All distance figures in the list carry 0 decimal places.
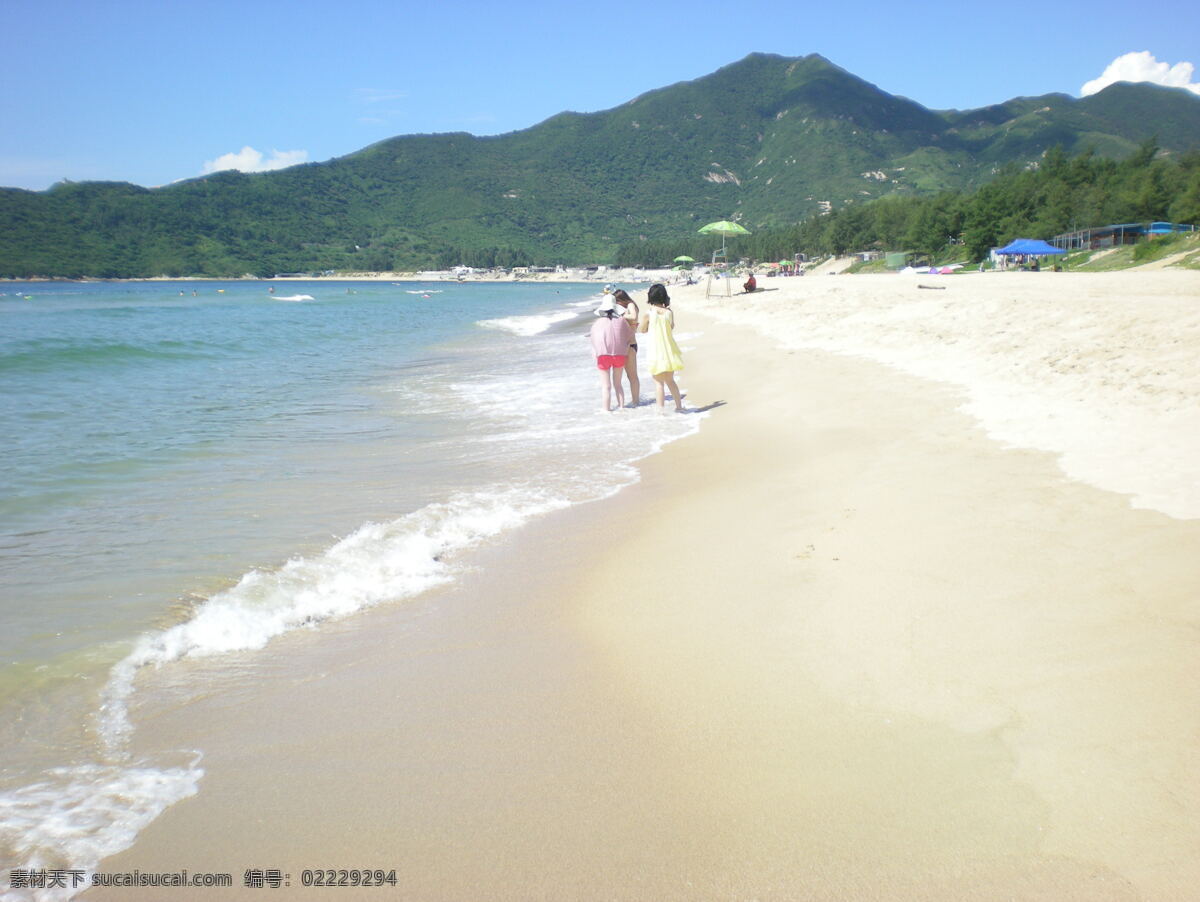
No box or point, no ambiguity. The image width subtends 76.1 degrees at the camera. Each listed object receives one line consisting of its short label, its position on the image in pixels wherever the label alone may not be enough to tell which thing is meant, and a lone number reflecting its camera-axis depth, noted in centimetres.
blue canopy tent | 4431
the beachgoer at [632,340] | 1059
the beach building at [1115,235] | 4550
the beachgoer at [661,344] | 959
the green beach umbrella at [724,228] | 3653
